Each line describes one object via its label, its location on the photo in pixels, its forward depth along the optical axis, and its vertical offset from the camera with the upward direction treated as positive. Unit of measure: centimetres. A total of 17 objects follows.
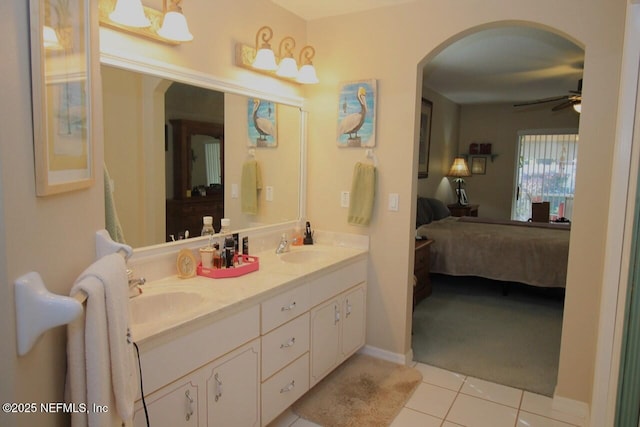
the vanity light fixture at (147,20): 176 +65
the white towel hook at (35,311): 79 -27
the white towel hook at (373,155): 300 +14
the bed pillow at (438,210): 570 -45
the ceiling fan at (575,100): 475 +92
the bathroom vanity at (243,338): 158 -77
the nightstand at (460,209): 705 -55
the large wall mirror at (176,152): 195 +10
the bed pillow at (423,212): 529 -46
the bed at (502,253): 433 -79
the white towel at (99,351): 93 -42
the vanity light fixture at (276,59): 255 +71
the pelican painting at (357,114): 296 +43
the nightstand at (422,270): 419 -96
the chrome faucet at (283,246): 288 -51
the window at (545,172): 751 +13
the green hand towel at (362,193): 297 -13
